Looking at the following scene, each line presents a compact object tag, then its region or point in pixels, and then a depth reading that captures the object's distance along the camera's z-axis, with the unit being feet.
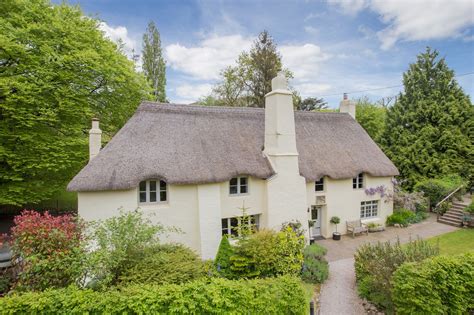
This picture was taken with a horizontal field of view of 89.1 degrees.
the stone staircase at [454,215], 55.99
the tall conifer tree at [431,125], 69.10
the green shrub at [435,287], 22.11
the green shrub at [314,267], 33.50
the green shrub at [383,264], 26.02
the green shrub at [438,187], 63.26
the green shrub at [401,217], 57.44
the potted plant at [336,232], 50.39
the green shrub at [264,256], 31.09
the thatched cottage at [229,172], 37.55
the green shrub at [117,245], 23.72
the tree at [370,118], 110.22
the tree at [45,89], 43.52
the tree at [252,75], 102.68
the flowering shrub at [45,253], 22.58
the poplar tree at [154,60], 113.80
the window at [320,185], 52.13
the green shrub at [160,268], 23.45
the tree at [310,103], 109.60
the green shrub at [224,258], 32.37
